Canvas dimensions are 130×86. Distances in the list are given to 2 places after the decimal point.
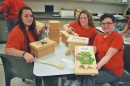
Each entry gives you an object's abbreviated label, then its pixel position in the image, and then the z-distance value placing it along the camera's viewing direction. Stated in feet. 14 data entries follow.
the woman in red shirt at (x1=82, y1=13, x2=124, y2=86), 5.47
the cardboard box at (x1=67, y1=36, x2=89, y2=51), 6.08
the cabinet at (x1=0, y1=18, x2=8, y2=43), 12.48
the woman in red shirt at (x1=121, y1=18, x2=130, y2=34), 9.36
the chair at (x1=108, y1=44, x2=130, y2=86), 6.24
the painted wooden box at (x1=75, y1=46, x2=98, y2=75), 4.82
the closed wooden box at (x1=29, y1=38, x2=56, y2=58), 5.62
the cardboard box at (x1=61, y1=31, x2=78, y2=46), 7.01
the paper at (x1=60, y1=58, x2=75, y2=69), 5.20
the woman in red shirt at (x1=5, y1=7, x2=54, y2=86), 5.60
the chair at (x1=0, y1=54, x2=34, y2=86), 5.54
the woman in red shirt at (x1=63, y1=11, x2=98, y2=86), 7.82
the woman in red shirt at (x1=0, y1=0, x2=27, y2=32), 10.24
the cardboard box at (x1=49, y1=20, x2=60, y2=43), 6.88
